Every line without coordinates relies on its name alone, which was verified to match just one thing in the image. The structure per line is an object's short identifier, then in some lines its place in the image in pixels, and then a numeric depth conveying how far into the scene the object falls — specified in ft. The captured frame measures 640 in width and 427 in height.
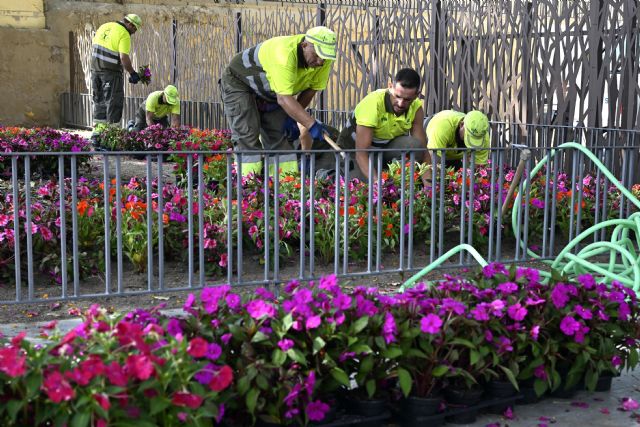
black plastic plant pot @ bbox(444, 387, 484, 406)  11.24
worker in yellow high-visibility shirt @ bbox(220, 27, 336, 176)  24.34
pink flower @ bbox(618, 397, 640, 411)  11.91
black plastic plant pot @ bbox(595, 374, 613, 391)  12.44
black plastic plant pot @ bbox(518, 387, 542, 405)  11.91
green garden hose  15.17
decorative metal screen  30.89
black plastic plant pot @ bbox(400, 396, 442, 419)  10.85
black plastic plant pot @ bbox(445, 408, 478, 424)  11.28
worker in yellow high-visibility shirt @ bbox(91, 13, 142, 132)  47.50
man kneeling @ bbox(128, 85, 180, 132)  48.55
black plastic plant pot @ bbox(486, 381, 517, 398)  11.52
